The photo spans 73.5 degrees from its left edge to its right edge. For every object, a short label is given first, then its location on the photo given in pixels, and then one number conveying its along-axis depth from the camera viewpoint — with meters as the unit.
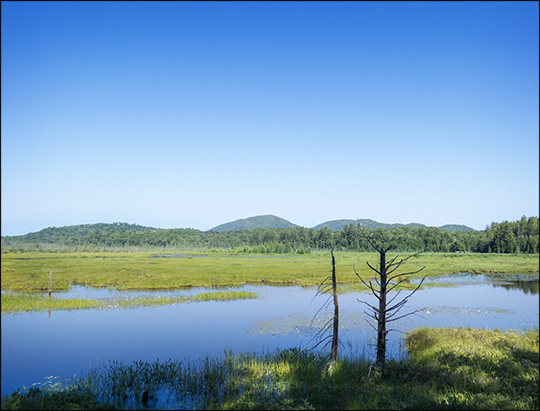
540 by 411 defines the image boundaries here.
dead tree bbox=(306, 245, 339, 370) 15.43
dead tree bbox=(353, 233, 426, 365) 15.05
